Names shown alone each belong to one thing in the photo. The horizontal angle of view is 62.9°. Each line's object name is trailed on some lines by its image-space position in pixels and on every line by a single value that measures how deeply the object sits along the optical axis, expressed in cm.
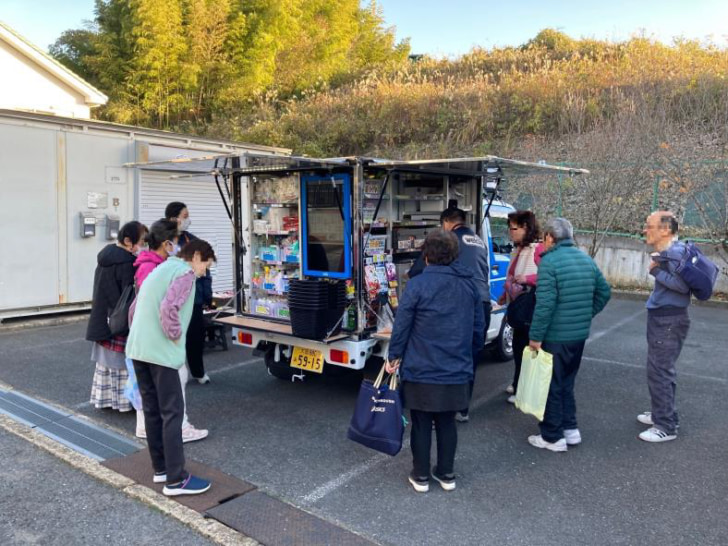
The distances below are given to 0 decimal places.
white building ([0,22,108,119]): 1412
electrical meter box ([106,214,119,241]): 923
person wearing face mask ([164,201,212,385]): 568
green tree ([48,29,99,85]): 2300
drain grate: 441
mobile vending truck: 495
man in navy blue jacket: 488
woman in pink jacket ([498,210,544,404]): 518
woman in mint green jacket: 363
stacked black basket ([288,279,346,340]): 486
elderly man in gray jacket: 447
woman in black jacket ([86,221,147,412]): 485
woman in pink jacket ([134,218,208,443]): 420
